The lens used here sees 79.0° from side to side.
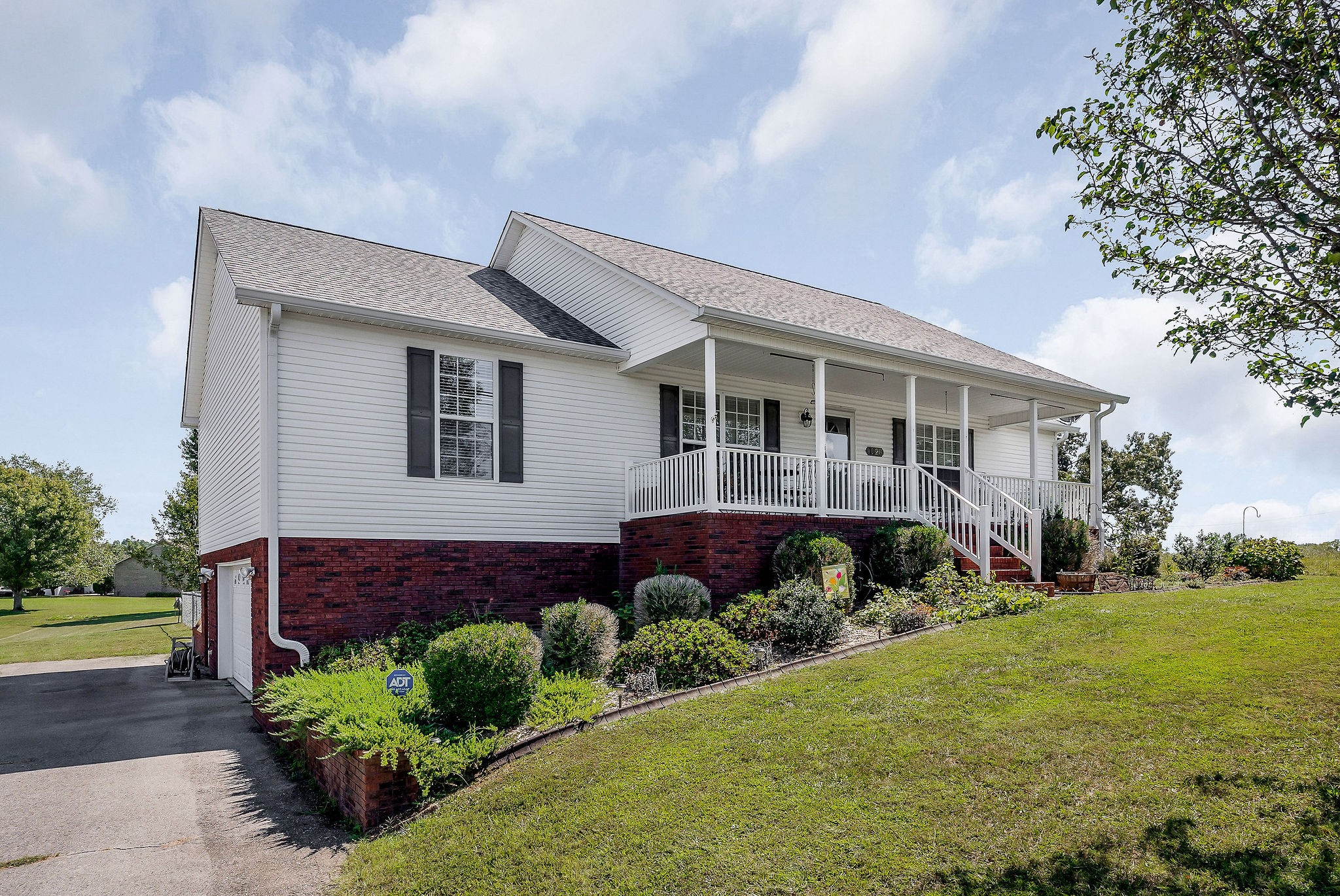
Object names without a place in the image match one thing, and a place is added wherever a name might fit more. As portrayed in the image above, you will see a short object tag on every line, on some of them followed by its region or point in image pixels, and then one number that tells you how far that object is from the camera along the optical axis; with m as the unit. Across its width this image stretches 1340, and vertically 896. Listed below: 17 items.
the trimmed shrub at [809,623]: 9.66
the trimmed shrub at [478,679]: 7.52
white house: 10.97
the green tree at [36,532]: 39.22
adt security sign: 7.53
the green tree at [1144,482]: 33.19
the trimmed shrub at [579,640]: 9.53
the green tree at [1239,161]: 5.44
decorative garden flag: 11.26
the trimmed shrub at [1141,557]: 15.59
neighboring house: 61.84
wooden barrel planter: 13.41
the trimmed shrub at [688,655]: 8.66
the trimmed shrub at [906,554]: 12.59
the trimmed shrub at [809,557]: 11.48
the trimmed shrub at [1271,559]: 14.58
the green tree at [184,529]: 30.50
